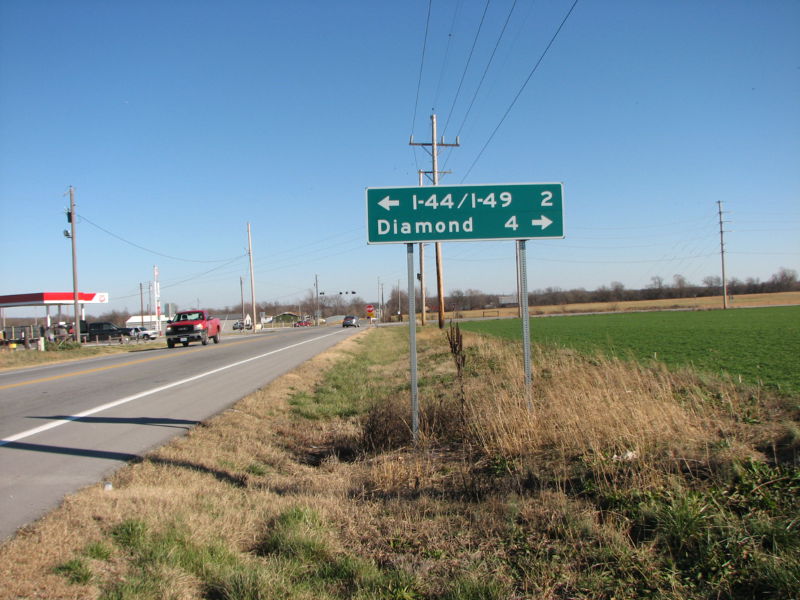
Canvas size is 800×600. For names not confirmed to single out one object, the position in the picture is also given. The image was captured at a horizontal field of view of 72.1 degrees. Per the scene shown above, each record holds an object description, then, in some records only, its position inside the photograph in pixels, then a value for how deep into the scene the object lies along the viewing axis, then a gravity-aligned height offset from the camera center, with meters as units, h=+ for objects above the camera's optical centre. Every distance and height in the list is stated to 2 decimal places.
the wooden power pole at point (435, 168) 32.91 +8.27
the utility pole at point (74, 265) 33.78 +3.45
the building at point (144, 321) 99.12 -0.53
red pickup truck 31.52 -0.65
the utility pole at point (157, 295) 61.38 +2.66
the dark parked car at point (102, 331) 50.69 -1.06
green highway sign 6.73 +1.15
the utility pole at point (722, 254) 80.39 +6.34
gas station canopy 54.91 +2.42
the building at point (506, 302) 141.14 +0.47
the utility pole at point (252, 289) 57.95 +2.58
